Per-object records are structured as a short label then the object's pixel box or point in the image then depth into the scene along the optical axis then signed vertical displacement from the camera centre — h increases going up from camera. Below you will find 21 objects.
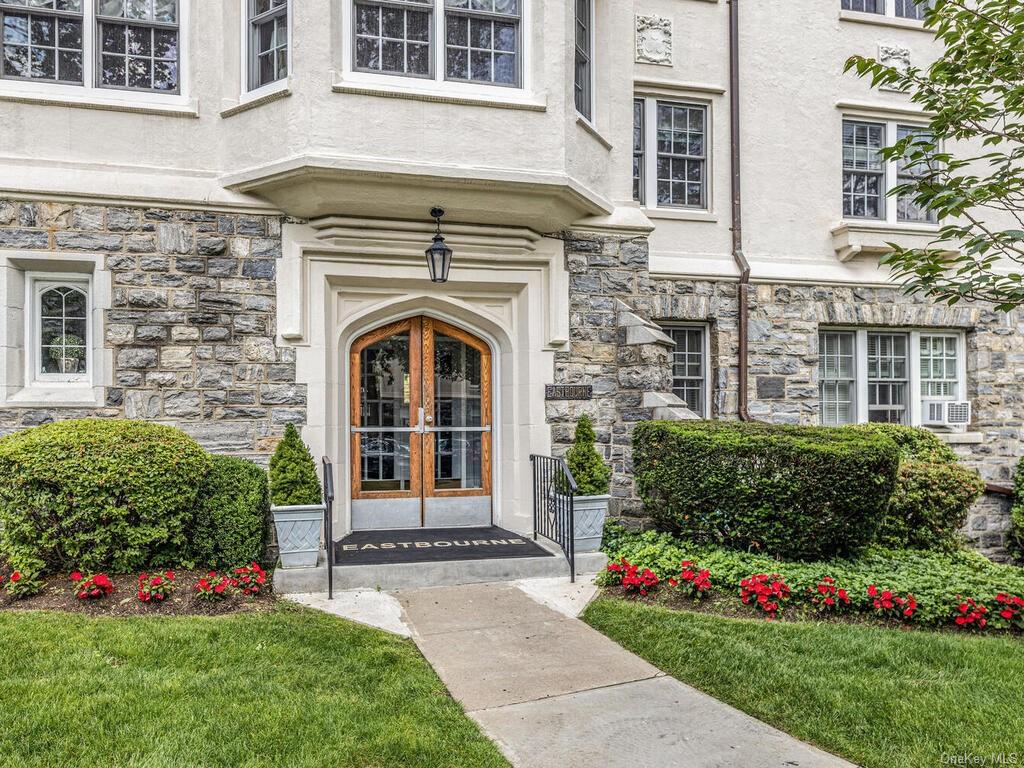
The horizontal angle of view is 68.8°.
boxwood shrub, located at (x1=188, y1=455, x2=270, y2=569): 6.29 -1.09
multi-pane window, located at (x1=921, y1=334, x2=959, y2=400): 11.23 +0.27
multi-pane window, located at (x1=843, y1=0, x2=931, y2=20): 11.07 +5.62
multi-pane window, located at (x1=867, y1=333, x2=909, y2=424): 11.06 +0.13
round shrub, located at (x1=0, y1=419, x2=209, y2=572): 5.82 -0.84
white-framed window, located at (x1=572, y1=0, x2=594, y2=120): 8.12 +3.62
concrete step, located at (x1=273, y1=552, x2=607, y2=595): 6.24 -1.61
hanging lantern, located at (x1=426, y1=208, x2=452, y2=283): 7.25 +1.26
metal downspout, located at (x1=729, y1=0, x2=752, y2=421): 10.18 +2.28
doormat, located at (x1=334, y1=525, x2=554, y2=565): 6.77 -1.52
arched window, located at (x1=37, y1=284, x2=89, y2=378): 7.07 +0.59
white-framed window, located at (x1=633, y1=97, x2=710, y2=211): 10.26 +3.23
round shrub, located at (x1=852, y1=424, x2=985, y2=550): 8.29 -1.34
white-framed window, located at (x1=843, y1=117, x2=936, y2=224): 10.96 +3.11
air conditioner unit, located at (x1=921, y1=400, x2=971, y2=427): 11.01 -0.41
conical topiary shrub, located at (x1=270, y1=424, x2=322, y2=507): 6.40 -0.75
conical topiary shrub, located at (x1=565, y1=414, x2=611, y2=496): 7.15 -0.78
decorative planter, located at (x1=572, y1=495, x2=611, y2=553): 6.98 -1.25
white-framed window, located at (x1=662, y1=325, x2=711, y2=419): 10.34 +0.28
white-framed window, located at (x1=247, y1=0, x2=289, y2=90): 7.22 +3.41
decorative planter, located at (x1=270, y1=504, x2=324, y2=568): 6.33 -1.24
